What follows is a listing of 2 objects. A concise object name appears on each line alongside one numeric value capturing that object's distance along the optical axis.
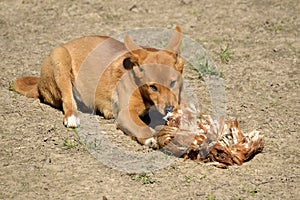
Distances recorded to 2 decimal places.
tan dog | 12.13
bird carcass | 11.34
